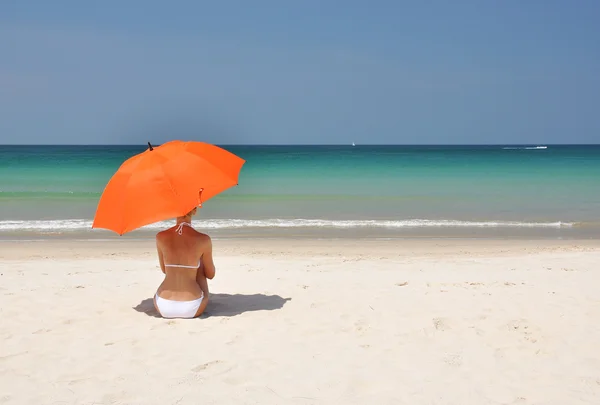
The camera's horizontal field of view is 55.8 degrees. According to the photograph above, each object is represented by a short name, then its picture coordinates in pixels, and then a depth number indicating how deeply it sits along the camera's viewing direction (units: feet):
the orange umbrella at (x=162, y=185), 16.51
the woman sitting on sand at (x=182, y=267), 17.61
